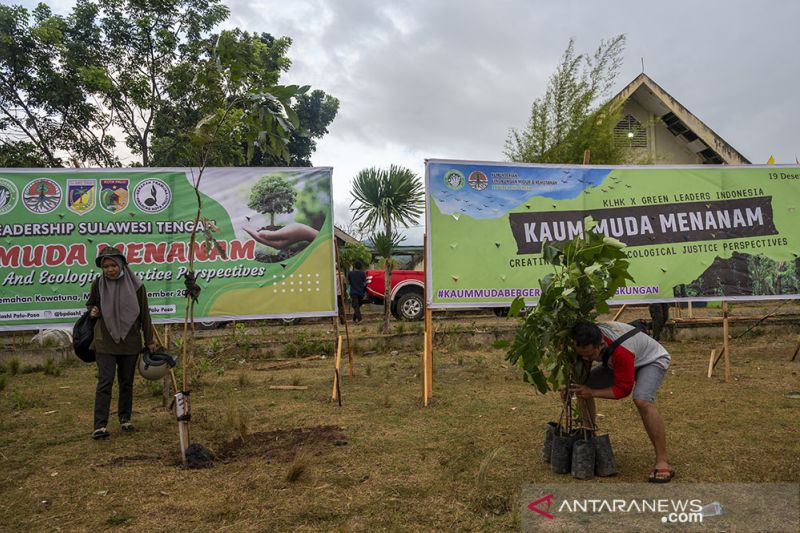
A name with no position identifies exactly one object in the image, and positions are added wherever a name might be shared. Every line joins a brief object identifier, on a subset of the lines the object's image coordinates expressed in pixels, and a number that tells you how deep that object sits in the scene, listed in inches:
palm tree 564.1
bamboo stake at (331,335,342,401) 244.8
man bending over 150.9
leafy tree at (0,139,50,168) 606.2
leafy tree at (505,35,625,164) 626.5
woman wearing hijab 207.8
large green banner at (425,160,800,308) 271.0
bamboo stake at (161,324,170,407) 244.0
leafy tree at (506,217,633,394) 160.9
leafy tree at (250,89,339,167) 1000.2
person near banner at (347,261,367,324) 606.2
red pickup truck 603.5
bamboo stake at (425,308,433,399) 249.6
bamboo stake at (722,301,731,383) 284.2
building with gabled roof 757.9
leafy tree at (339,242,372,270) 761.0
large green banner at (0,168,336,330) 267.4
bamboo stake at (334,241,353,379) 263.3
